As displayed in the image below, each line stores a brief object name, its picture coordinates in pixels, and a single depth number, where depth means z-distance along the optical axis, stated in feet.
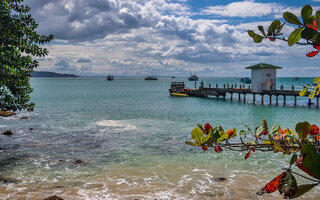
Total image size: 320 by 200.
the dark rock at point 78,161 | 49.32
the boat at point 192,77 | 634.35
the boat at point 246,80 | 568.57
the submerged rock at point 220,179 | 40.12
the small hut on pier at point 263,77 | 144.25
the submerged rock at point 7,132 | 74.43
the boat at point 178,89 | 225.23
